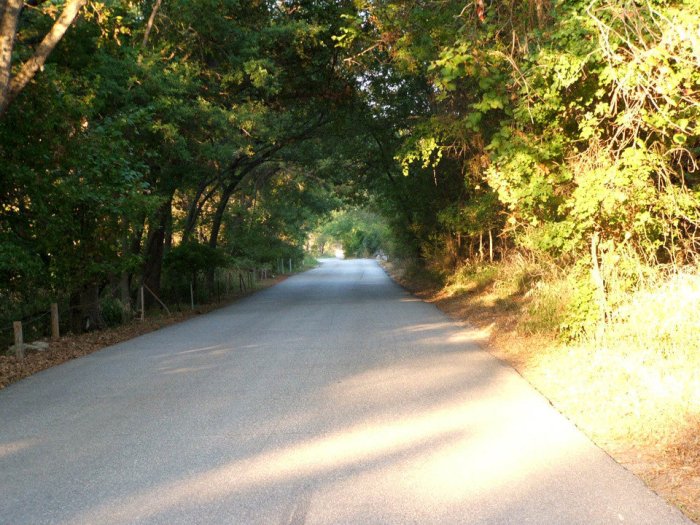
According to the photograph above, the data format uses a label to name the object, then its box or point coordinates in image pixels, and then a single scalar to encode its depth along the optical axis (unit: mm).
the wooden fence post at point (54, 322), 13664
